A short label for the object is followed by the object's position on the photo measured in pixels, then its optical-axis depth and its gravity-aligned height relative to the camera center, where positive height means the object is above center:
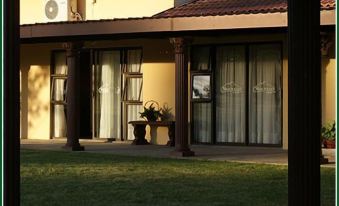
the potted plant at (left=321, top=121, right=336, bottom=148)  15.16 -0.73
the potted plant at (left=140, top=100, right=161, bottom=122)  18.06 -0.30
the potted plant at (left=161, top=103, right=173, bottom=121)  18.20 -0.28
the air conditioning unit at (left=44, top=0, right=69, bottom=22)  19.59 +2.60
